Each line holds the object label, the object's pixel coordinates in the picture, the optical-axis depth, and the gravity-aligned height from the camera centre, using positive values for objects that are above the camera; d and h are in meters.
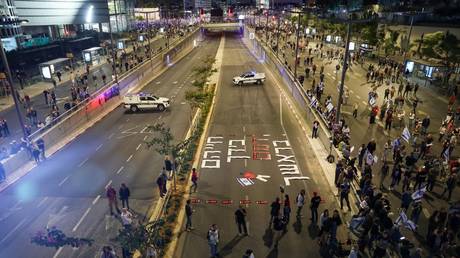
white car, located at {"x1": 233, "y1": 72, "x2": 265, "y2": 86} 50.06 -11.04
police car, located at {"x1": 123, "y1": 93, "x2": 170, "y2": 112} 37.44 -10.50
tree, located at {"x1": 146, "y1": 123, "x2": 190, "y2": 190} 19.12 -7.77
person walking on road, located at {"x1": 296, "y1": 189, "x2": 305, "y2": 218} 17.59 -9.67
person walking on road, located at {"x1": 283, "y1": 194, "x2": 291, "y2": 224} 16.85 -9.53
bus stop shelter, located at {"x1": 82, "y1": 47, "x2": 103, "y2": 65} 62.72 -10.35
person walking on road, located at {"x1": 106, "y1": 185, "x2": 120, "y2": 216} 17.98 -9.71
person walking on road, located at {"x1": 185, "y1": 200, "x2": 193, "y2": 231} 16.41 -9.71
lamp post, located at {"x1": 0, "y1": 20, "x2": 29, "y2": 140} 21.85 -5.76
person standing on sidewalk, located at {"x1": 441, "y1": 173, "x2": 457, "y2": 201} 18.45 -9.15
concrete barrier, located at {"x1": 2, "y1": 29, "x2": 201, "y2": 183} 24.38 -10.61
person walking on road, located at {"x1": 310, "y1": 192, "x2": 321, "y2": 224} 17.06 -9.55
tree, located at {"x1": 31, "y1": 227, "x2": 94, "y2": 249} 11.55 -7.55
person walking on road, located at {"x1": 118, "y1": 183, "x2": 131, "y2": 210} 18.22 -9.47
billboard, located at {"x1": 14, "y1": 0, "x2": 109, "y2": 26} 63.28 -3.18
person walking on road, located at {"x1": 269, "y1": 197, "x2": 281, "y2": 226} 16.50 -9.23
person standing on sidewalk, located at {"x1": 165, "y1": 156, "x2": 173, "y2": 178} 21.12 -9.44
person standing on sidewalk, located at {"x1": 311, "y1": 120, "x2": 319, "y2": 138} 28.45 -10.04
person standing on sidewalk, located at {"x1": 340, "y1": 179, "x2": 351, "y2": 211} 17.86 -9.27
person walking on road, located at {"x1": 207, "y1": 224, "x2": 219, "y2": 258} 14.48 -9.22
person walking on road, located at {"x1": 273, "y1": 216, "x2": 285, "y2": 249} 16.39 -10.10
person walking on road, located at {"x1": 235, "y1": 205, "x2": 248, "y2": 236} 15.95 -9.56
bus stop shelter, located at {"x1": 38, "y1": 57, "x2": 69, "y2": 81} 49.28 -9.82
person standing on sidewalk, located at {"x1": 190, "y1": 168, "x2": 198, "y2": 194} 20.23 -9.89
